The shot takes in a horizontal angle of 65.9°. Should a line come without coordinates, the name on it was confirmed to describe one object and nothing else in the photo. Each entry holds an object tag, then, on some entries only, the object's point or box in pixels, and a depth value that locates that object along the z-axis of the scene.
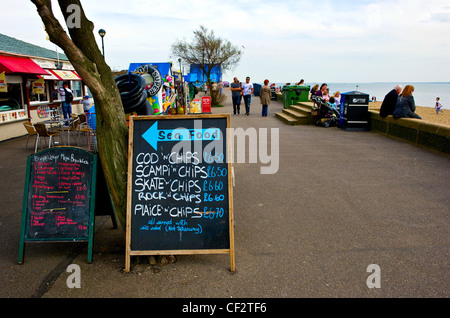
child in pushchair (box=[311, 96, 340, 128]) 14.71
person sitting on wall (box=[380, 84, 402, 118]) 11.72
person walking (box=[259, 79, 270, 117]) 18.05
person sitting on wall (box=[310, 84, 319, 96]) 18.70
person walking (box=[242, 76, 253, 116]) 19.19
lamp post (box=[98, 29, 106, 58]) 19.70
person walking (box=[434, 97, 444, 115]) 34.60
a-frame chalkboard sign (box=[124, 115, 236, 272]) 3.89
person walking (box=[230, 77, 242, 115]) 18.80
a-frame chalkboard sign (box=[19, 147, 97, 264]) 4.12
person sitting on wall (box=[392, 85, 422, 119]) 10.97
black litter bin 13.34
